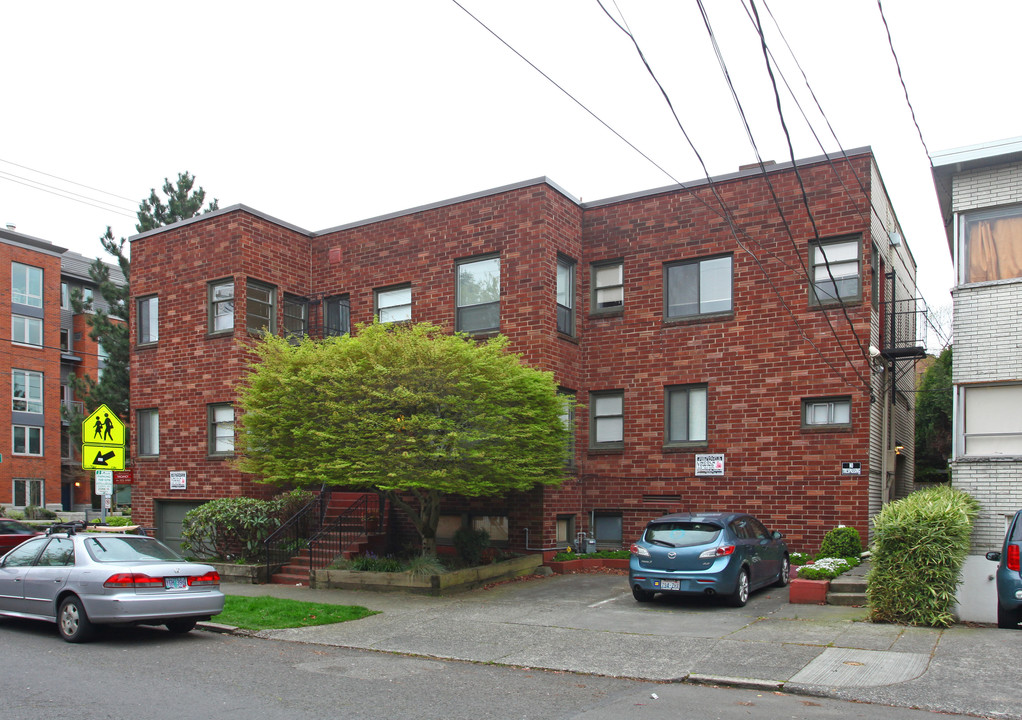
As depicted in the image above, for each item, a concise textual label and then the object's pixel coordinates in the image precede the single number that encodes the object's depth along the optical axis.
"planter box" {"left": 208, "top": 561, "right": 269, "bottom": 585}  17.06
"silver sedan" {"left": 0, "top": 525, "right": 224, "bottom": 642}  10.56
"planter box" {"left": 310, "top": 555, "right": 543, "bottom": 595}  15.13
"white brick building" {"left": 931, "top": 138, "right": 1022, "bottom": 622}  13.01
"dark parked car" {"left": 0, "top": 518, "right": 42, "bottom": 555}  21.50
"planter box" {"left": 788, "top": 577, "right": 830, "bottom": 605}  13.44
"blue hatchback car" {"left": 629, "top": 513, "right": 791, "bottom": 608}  13.16
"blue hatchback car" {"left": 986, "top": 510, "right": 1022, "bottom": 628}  10.79
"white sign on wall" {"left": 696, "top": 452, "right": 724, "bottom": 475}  18.11
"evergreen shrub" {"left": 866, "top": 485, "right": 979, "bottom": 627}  11.56
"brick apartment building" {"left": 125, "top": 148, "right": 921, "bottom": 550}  17.27
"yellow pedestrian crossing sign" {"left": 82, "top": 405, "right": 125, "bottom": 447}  14.73
